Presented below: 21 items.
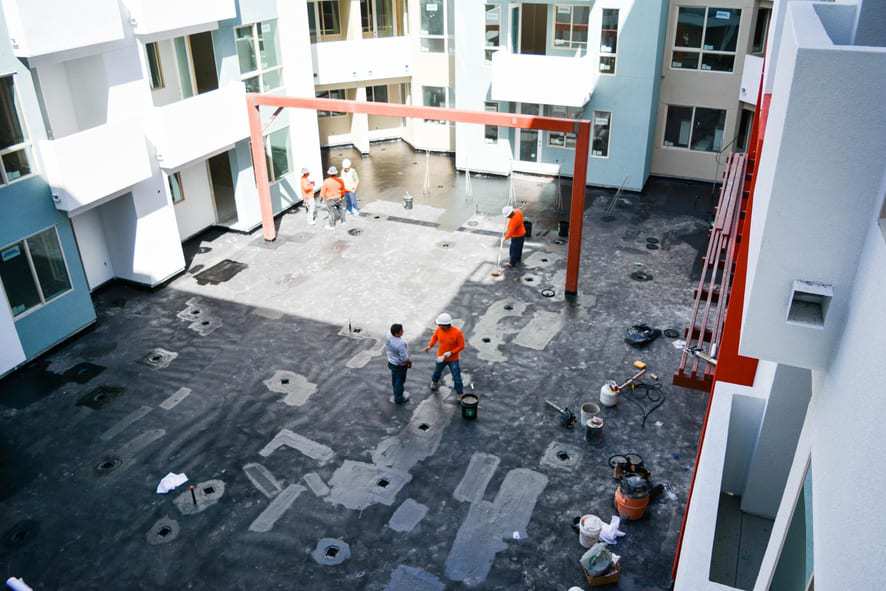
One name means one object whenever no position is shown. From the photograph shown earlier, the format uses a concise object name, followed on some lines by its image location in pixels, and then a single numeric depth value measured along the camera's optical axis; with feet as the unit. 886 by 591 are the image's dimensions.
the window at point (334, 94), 97.78
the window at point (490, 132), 87.25
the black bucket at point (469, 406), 45.55
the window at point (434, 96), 93.91
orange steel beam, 54.80
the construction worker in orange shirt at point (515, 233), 62.99
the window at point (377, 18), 92.99
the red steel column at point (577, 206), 54.24
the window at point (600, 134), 81.87
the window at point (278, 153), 74.13
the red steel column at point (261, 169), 66.91
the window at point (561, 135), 82.79
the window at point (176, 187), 69.15
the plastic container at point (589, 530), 36.27
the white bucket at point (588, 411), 44.86
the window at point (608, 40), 77.56
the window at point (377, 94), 99.09
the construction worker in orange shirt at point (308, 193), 74.79
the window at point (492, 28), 82.23
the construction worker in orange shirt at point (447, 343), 46.08
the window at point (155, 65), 63.62
